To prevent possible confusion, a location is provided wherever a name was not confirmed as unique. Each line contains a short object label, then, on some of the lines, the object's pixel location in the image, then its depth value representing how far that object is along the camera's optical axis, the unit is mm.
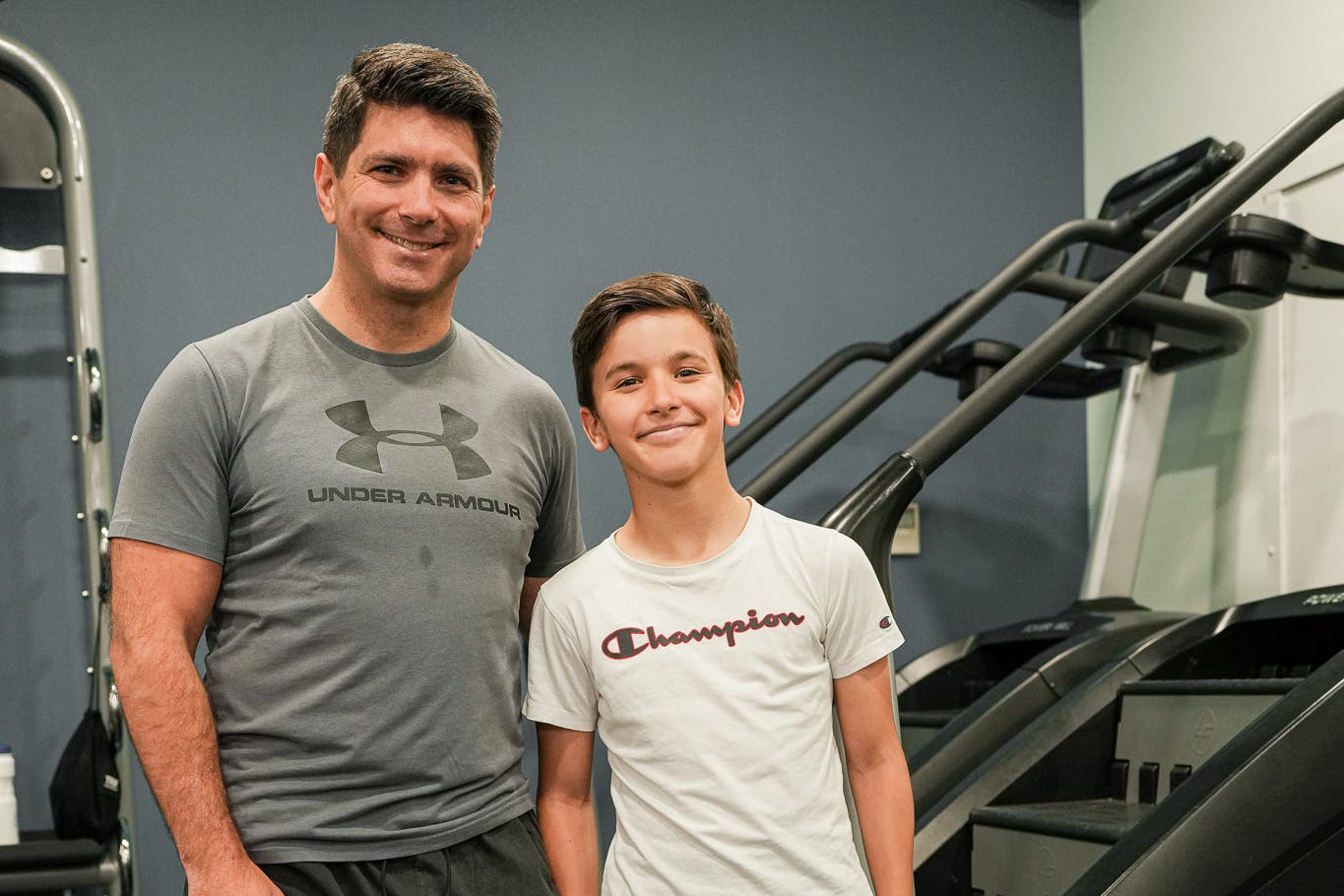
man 1208
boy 1301
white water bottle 2402
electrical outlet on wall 3523
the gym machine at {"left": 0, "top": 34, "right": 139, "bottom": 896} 2533
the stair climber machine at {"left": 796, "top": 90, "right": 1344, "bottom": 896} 1756
